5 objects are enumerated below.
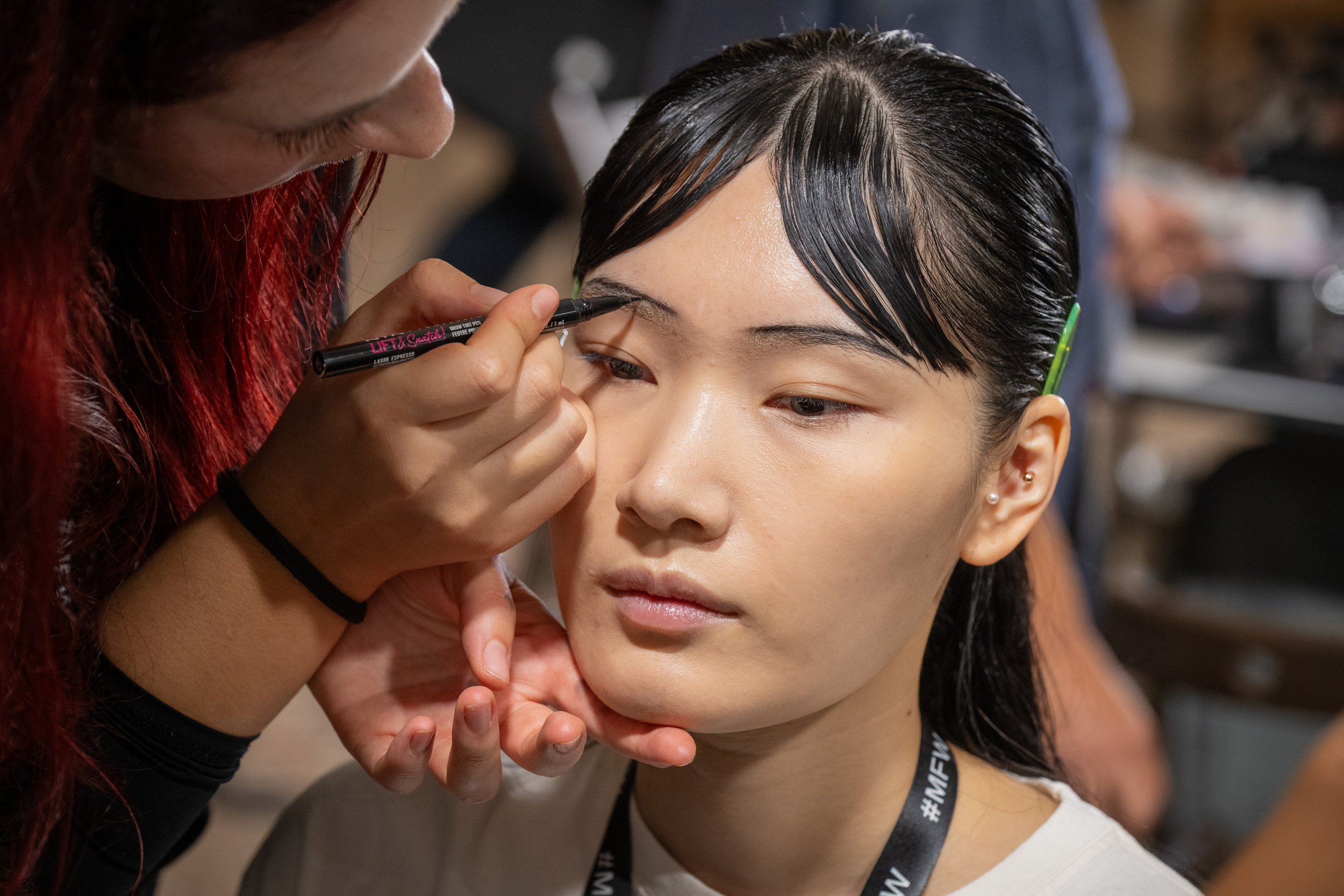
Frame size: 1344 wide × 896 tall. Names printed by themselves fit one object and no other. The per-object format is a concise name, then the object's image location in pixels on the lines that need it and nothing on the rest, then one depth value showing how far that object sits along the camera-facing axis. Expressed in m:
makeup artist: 0.67
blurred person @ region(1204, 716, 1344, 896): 1.00
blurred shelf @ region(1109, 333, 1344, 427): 2.44
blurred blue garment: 1.57
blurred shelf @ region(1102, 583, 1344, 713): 1.74
